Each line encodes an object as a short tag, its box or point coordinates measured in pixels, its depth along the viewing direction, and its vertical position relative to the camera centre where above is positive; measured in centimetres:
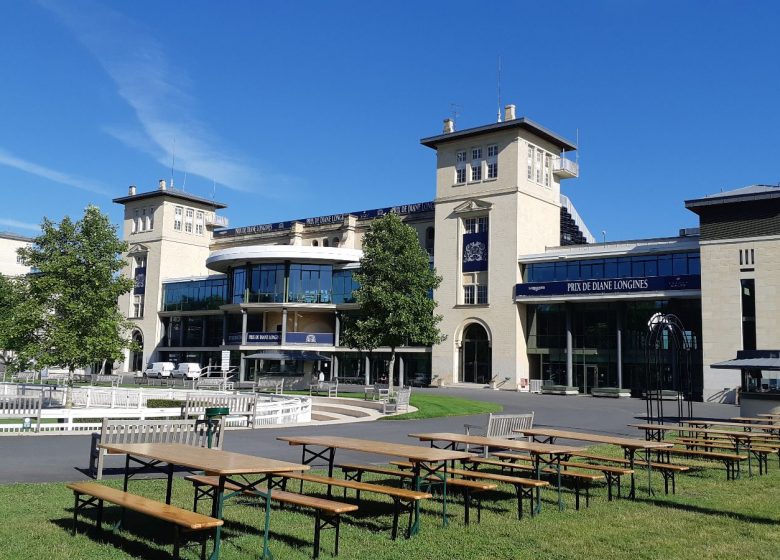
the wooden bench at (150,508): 656 -144
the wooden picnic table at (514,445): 1079 -121
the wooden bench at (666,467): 1131 -151
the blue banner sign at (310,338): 5682 +186
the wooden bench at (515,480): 929 -149
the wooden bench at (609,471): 1057 -148
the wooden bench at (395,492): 816 -144
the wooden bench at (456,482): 909 -150
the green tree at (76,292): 2752 +247
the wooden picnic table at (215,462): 727 -110
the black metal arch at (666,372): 4453 -21
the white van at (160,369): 6261 -89
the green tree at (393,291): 3753 +373
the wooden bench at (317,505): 729 -144
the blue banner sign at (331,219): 6462 +1395
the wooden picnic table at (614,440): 1155 -120
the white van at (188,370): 6033 -89
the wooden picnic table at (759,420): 2058 -140
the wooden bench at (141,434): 1164 -123
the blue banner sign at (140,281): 7819 +824
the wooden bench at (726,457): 1287 -153
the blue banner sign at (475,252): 5478 +845
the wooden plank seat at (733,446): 1432 -152
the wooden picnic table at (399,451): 919 -116
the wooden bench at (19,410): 2162 -159
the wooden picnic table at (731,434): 1459 -132
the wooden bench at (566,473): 1014 -152
